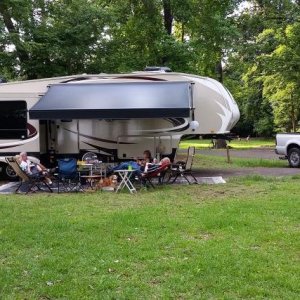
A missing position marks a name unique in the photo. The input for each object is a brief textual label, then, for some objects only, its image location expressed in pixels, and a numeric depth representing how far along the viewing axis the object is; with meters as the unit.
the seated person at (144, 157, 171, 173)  8.33
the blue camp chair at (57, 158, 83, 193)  8.75
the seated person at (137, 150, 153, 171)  8.69
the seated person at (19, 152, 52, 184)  8.39
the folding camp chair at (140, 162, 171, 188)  8.31
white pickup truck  12.65
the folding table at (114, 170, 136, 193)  8.23
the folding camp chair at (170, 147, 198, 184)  8.97
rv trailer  8.97
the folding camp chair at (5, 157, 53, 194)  8.34
